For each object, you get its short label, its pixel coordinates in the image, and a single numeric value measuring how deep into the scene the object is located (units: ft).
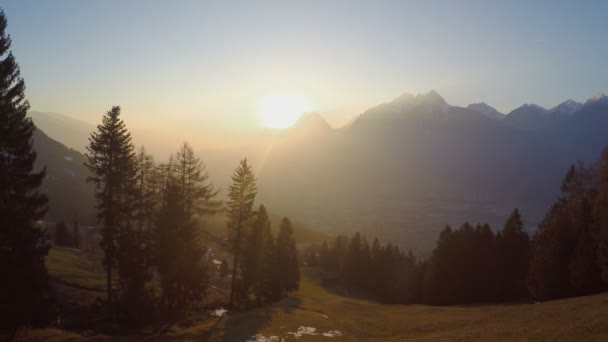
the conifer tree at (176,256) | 108.99
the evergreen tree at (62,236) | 237.66
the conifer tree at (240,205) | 136.67
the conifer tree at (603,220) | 128.67
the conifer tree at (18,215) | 69.36
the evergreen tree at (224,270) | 224.94
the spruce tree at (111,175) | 101.55
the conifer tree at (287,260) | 184.44
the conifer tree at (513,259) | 193.37
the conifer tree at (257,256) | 154.51
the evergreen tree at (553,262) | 152.15
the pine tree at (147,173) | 130.57
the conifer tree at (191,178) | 134.10
